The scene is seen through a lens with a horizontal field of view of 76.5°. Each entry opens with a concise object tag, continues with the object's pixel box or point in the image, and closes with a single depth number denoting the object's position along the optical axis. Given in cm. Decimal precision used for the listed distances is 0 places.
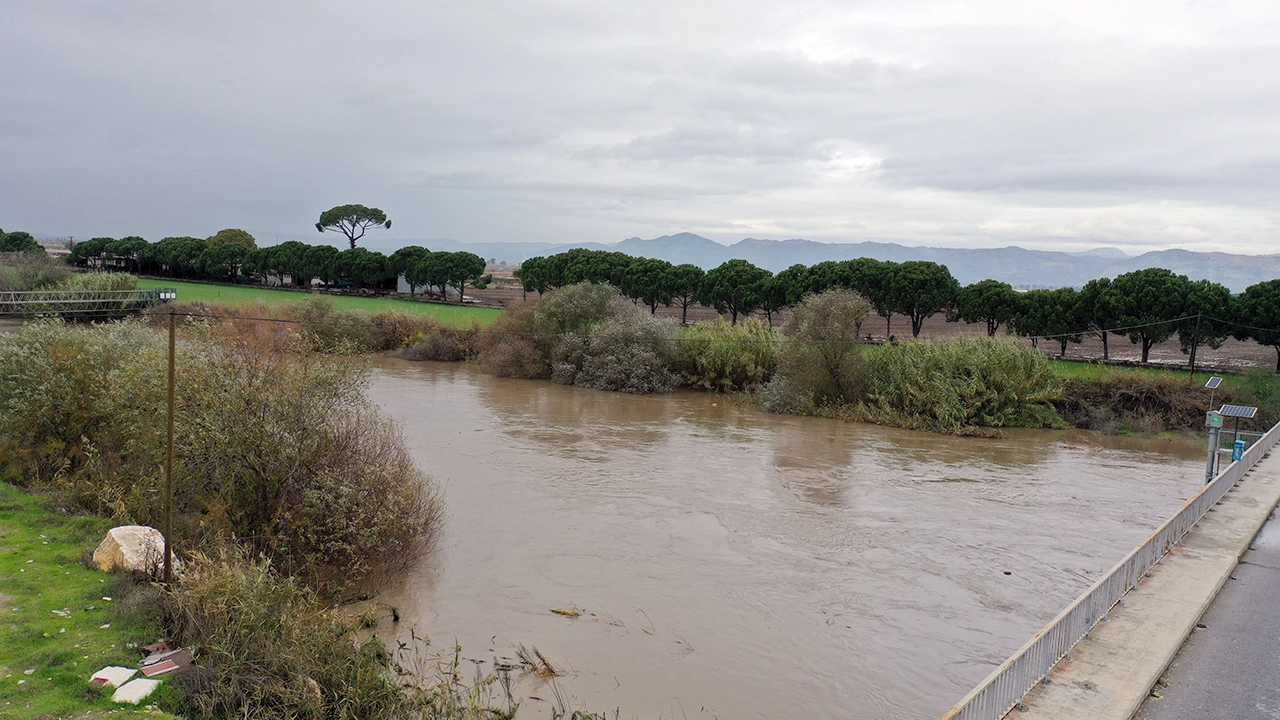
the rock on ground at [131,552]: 1188
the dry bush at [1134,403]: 3184
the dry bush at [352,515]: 1291
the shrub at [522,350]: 4294
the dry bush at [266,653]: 881
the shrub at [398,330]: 5166
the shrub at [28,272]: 5447
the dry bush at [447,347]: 4906
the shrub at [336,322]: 4606
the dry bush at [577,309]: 4241
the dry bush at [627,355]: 3922
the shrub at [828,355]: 3384
